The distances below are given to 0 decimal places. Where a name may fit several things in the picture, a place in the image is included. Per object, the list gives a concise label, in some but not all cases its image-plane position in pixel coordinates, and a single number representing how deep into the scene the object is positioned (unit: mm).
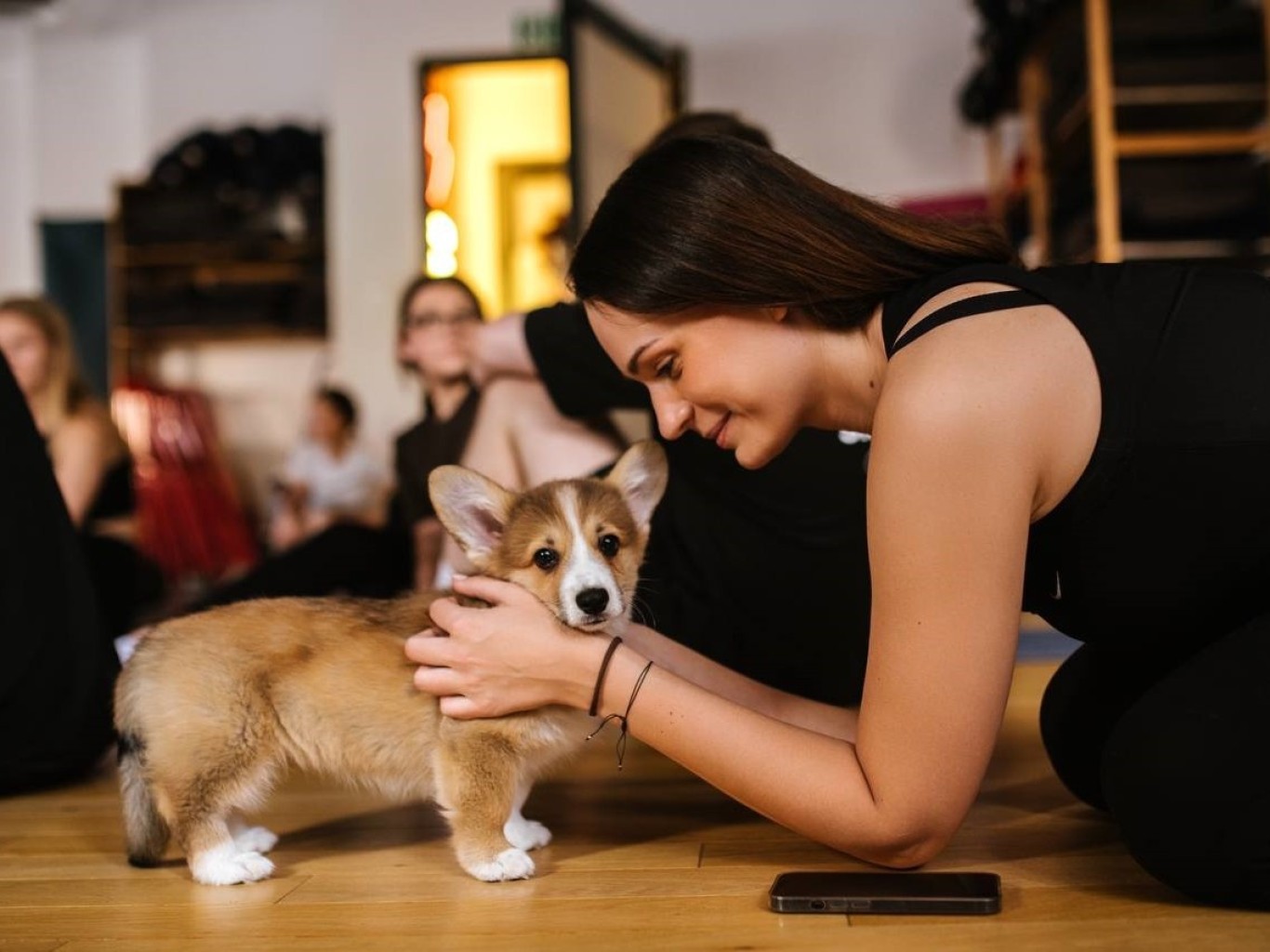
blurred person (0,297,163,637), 3607
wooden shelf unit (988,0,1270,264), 3906
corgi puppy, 1562
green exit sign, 6816
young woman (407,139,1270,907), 1236
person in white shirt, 6414
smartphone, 1335
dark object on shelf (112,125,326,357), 7395
